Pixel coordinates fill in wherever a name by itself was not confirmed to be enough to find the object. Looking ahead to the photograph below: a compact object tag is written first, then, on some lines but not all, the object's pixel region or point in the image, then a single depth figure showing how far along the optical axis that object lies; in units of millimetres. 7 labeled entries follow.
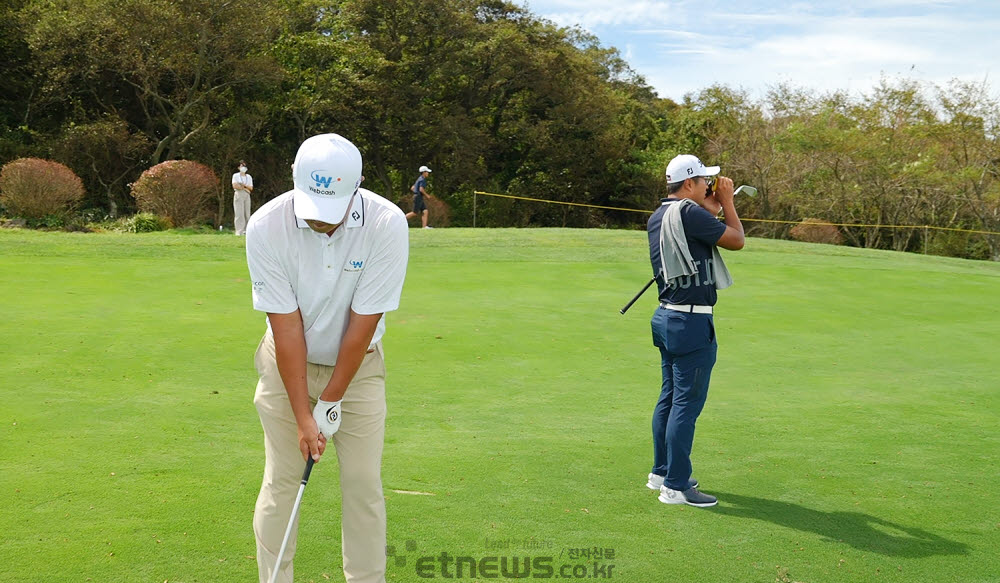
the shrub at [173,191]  19766
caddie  4617
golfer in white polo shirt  3076
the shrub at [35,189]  18562
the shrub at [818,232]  29312
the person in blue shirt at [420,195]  21281
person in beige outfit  17906
